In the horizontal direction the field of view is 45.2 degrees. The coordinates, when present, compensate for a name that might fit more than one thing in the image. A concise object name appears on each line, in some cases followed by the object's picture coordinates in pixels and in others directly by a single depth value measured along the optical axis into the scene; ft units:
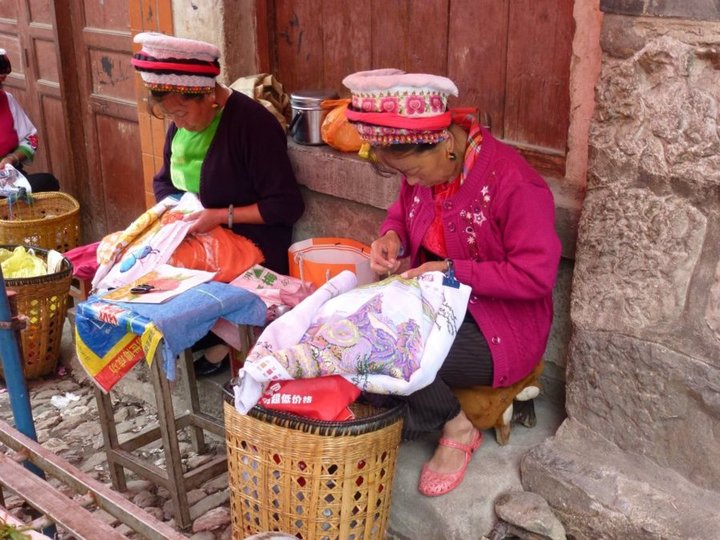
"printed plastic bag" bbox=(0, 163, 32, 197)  16.93
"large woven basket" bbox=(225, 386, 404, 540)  8.24
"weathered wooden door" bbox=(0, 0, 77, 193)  20.02
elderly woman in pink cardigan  8.57
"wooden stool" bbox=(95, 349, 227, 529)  9.68
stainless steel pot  12.66
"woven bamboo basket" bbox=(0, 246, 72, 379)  13.58
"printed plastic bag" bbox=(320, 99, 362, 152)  12.31
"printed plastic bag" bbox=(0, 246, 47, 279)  14.10
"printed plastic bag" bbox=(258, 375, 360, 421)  8.21
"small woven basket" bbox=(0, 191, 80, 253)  16.40
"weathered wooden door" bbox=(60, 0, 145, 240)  17.65
